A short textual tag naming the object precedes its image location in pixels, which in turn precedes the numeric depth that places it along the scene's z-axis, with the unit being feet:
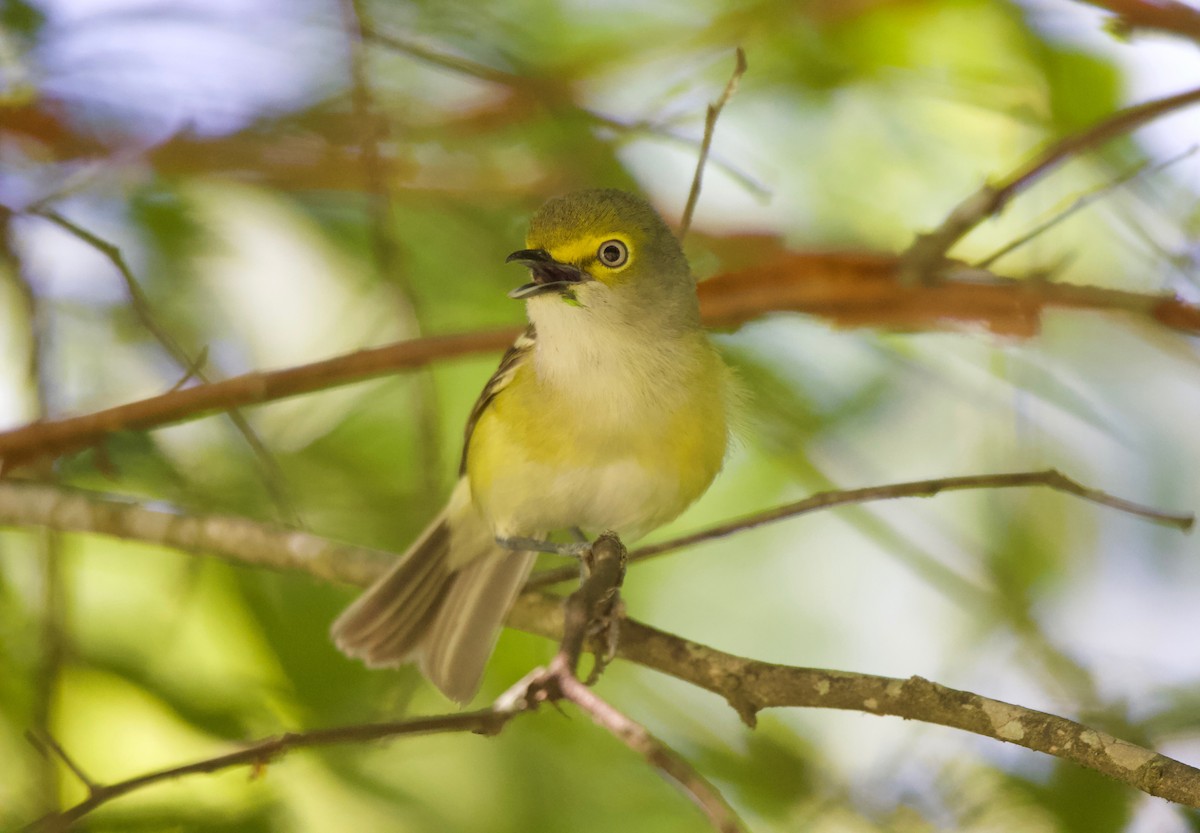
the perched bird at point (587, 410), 19.77
